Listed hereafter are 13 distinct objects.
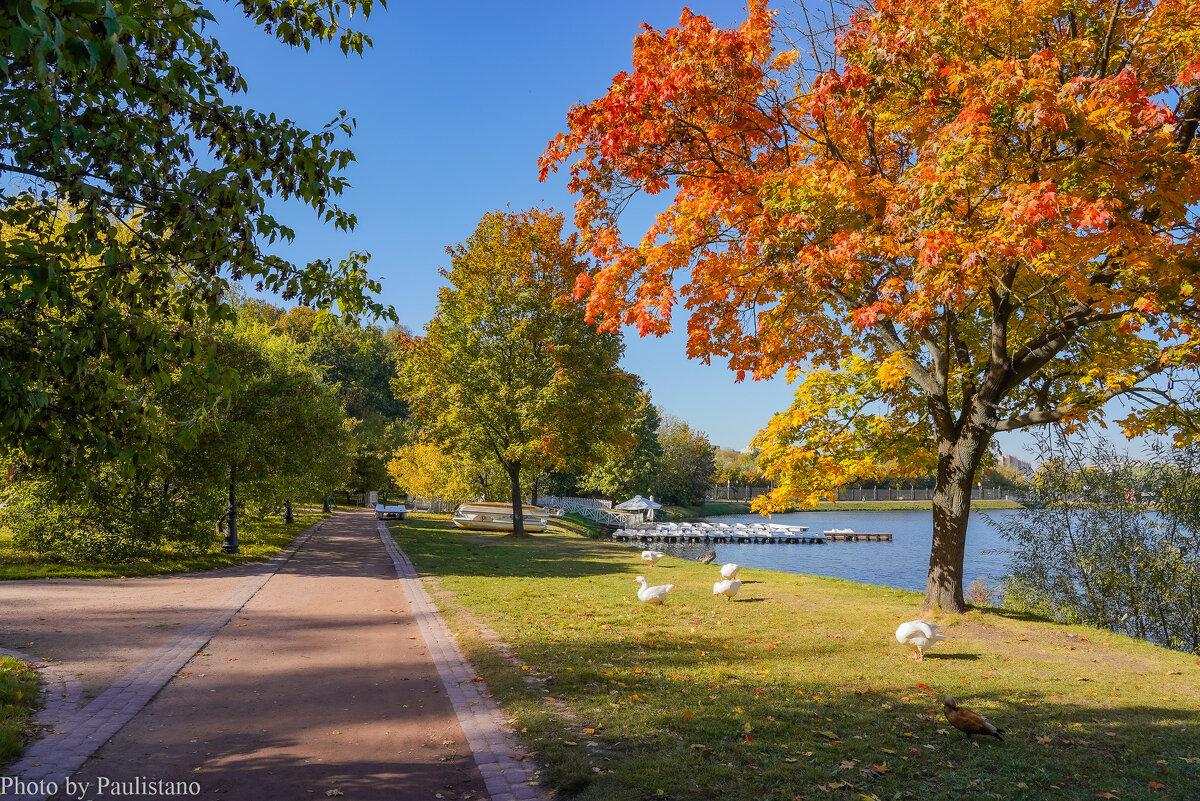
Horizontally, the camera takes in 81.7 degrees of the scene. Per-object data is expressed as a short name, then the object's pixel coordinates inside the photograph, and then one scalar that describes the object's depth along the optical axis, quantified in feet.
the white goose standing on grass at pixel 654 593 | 37.35
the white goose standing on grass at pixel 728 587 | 39.81
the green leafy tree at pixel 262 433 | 51.19
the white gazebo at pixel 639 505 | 158.97
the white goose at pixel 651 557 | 59.00
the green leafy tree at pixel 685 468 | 218.36
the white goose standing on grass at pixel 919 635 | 26.17
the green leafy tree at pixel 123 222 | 13.41
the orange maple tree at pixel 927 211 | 23.35
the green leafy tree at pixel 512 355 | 80.79
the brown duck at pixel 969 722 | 17.47
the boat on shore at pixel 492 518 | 99.66
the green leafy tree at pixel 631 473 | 186.39
